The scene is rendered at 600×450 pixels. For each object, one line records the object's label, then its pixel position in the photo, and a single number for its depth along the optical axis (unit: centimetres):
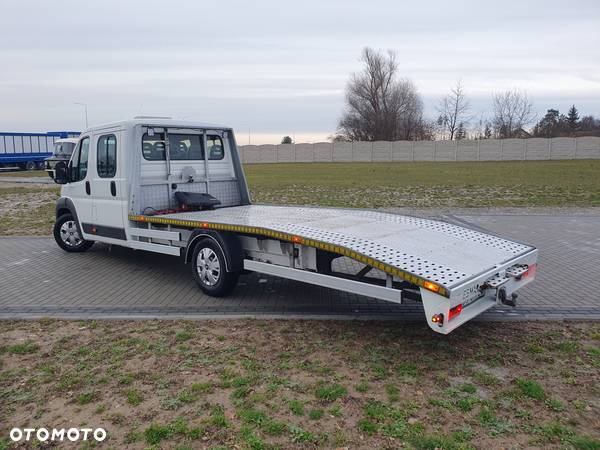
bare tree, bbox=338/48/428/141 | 8050
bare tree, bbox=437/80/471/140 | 8319
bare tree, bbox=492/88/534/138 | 8125
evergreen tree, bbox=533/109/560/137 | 7912
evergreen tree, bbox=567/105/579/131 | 8450
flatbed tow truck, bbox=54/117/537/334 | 486
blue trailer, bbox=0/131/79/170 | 4242
